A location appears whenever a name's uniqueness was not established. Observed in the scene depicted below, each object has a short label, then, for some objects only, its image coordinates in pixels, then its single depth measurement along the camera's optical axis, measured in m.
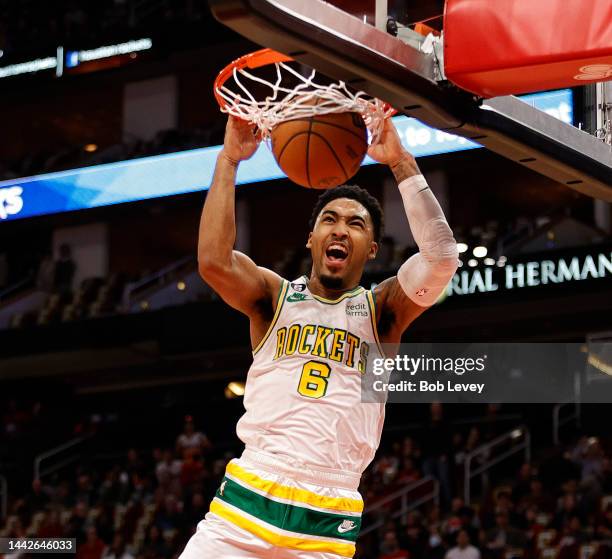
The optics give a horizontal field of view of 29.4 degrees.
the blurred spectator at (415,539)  12.12
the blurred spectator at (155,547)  13.93
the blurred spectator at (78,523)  14.77
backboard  3.78
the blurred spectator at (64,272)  22.42
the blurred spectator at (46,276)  22.14
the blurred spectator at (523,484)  13.05
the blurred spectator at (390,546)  12.24
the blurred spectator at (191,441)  17.23
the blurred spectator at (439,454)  14.25
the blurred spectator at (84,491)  17.16
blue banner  17.62
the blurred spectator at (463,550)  11.41
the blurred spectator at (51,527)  14.99
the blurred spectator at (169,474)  16.13
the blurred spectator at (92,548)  13.99
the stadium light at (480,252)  16.97
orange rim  4.84
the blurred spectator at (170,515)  14.80
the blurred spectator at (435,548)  11.80
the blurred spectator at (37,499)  17.36
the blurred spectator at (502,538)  11.69
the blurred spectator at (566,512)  11.97
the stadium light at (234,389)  22.58
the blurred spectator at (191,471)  15.95
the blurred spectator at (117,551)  14.05
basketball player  4.45
